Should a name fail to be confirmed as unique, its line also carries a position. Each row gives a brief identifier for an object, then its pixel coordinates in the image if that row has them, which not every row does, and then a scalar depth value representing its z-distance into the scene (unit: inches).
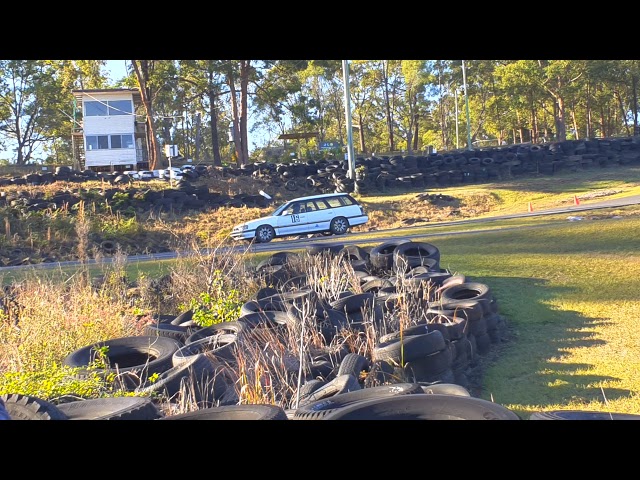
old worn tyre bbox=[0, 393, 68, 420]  169.9
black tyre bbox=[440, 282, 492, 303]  404.5
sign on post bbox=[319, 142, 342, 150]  2306.8
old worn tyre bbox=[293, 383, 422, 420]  194.1
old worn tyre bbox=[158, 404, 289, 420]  169.6
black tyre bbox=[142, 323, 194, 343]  367.5
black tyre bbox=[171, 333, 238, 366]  296.4
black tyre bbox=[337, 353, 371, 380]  277.1
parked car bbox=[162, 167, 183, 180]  1495.8
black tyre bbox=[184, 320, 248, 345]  343.2
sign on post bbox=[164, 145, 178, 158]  1509.0
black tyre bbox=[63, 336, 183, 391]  288.5
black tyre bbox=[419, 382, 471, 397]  217.3
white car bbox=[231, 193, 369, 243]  996.6
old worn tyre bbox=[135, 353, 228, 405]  257.4
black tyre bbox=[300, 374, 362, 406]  239.9
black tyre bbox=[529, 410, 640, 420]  152.4
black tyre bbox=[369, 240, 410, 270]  520.1
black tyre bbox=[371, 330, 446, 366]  290.7
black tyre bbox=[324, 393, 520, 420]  160.2
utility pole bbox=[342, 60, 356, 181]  1469.0
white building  1971.0
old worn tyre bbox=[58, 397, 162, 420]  200.1
